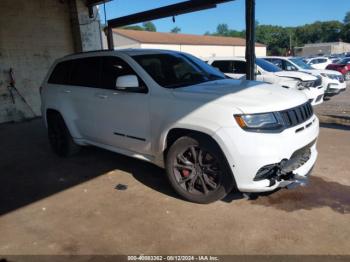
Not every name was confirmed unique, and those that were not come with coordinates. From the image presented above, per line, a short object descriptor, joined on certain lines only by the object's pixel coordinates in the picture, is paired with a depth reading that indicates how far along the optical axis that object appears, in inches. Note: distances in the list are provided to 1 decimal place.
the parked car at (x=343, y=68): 854.5
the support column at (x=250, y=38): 287.0
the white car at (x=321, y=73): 502.3
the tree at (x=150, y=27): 4665.8
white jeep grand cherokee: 143.8
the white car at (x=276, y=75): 404.6
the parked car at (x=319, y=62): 987.9
